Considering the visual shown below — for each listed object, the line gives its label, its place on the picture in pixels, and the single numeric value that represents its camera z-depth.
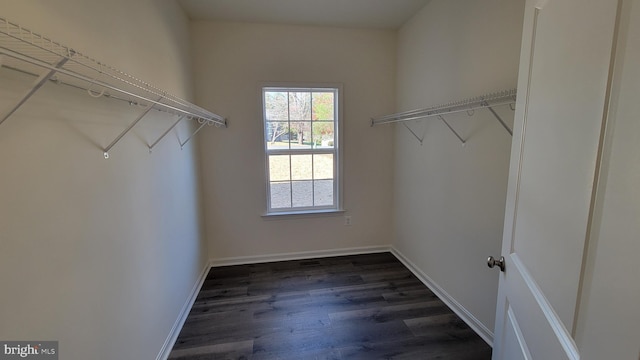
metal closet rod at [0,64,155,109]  0.81
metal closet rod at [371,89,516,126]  1.56
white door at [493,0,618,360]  0.62
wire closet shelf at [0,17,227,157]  0.65
